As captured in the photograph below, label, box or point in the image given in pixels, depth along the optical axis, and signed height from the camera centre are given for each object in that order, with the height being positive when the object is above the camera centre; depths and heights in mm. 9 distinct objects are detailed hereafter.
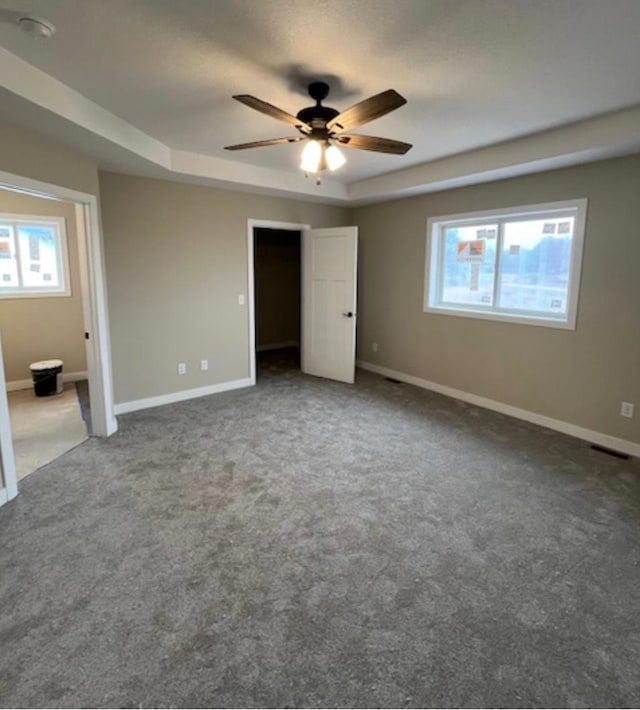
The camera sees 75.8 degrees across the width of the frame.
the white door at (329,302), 5293 -202
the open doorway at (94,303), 3312 -154
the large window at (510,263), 3803 +252
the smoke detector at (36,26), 1854 +1178
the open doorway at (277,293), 7438 -128
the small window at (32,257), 5039 +345
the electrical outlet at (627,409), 3455 -1010
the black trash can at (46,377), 4824 -1083
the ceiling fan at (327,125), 2139 +938
